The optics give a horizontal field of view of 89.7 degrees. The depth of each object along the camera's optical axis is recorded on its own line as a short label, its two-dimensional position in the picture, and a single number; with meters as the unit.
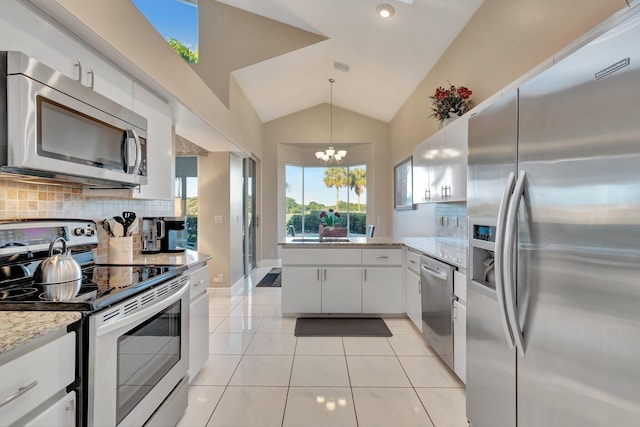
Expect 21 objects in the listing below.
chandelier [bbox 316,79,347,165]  6.26
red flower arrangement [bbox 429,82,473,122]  3.17
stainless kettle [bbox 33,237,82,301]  1.41
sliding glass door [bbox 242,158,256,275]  6.07
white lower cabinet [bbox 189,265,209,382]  2.23
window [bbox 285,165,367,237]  8.13
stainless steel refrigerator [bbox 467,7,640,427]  0.86
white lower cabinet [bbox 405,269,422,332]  3.16
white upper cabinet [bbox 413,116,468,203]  2.72
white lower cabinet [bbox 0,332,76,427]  0.85
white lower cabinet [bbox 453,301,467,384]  2.20
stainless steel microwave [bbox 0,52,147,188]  1.19
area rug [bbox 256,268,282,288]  5.55
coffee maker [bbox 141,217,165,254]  2.80
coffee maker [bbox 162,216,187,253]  2.84
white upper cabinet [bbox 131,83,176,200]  2.24
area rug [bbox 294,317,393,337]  3.33
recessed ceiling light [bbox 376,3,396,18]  3.30
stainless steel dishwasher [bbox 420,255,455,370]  2.41
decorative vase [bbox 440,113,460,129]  3.19
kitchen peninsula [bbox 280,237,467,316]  3.67
